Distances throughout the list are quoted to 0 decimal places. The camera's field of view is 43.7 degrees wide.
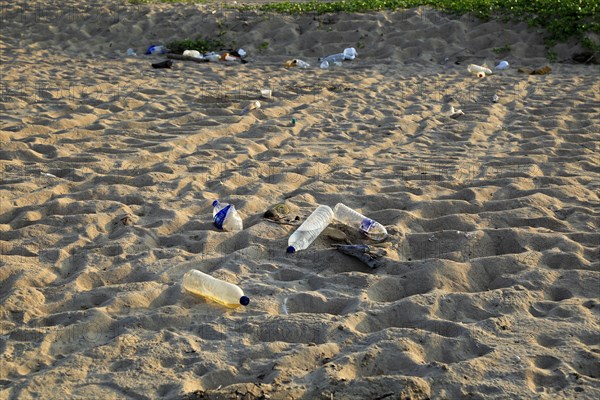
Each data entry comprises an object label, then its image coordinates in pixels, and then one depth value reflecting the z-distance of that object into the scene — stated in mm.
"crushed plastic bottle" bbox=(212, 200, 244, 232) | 4362
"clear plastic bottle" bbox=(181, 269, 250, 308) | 3459
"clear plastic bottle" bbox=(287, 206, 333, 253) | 4109
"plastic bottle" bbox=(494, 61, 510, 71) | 9586
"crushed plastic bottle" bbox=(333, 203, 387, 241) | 4227
